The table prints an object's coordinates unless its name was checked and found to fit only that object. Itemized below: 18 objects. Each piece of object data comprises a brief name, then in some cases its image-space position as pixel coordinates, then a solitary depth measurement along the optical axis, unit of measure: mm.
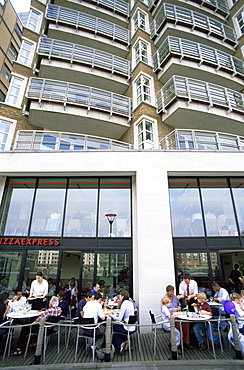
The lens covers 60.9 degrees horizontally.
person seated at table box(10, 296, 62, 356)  5198
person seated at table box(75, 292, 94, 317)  5496
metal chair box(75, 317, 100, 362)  4957
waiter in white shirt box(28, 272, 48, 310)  6953
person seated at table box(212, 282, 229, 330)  6305
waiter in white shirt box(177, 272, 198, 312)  6652
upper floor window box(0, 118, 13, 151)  11367
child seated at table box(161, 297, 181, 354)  5197
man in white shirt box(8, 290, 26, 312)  5777
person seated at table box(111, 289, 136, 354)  5164
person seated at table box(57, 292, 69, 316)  6098
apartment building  8406
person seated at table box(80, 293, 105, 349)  5145
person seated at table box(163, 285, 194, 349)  5379
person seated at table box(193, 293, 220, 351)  5288
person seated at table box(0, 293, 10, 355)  5020
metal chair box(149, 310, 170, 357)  5284
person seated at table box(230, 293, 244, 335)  5066
